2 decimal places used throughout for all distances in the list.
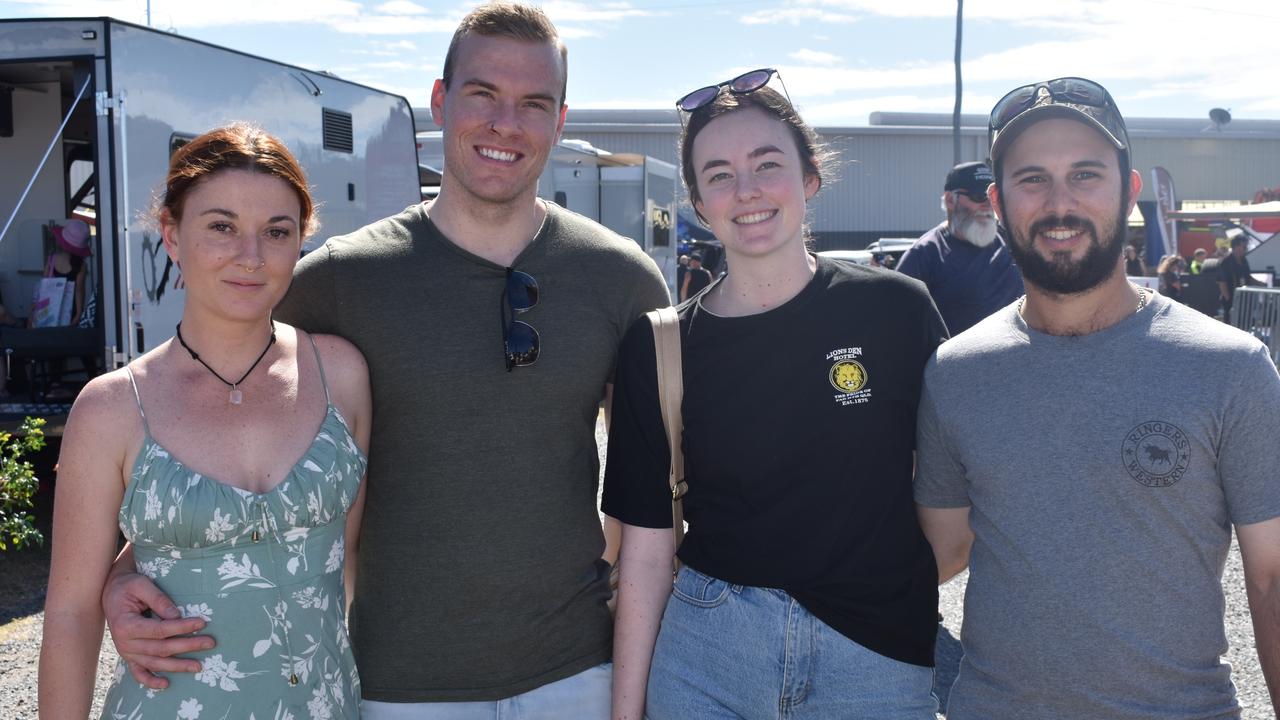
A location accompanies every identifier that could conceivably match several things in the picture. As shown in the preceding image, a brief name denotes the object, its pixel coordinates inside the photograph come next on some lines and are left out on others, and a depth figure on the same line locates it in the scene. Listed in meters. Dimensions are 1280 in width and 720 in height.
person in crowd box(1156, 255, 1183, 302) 16.61
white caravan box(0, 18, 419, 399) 6.17
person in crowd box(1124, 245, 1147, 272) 22.22
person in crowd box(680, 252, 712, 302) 17.50
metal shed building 36.97
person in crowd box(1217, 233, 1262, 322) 16.17
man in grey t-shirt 1.92
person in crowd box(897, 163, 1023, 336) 5.64
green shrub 4.55
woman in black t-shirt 2.09
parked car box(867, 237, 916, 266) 22.39
